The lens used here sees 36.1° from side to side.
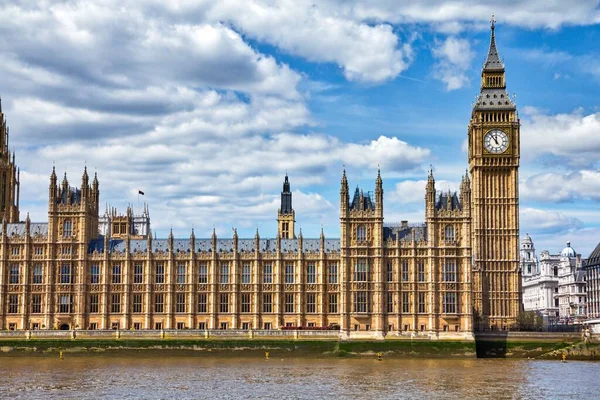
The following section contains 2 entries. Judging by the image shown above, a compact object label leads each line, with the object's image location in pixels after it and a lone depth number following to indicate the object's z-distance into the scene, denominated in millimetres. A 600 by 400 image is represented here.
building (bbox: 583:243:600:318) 180625
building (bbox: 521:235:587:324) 188700
